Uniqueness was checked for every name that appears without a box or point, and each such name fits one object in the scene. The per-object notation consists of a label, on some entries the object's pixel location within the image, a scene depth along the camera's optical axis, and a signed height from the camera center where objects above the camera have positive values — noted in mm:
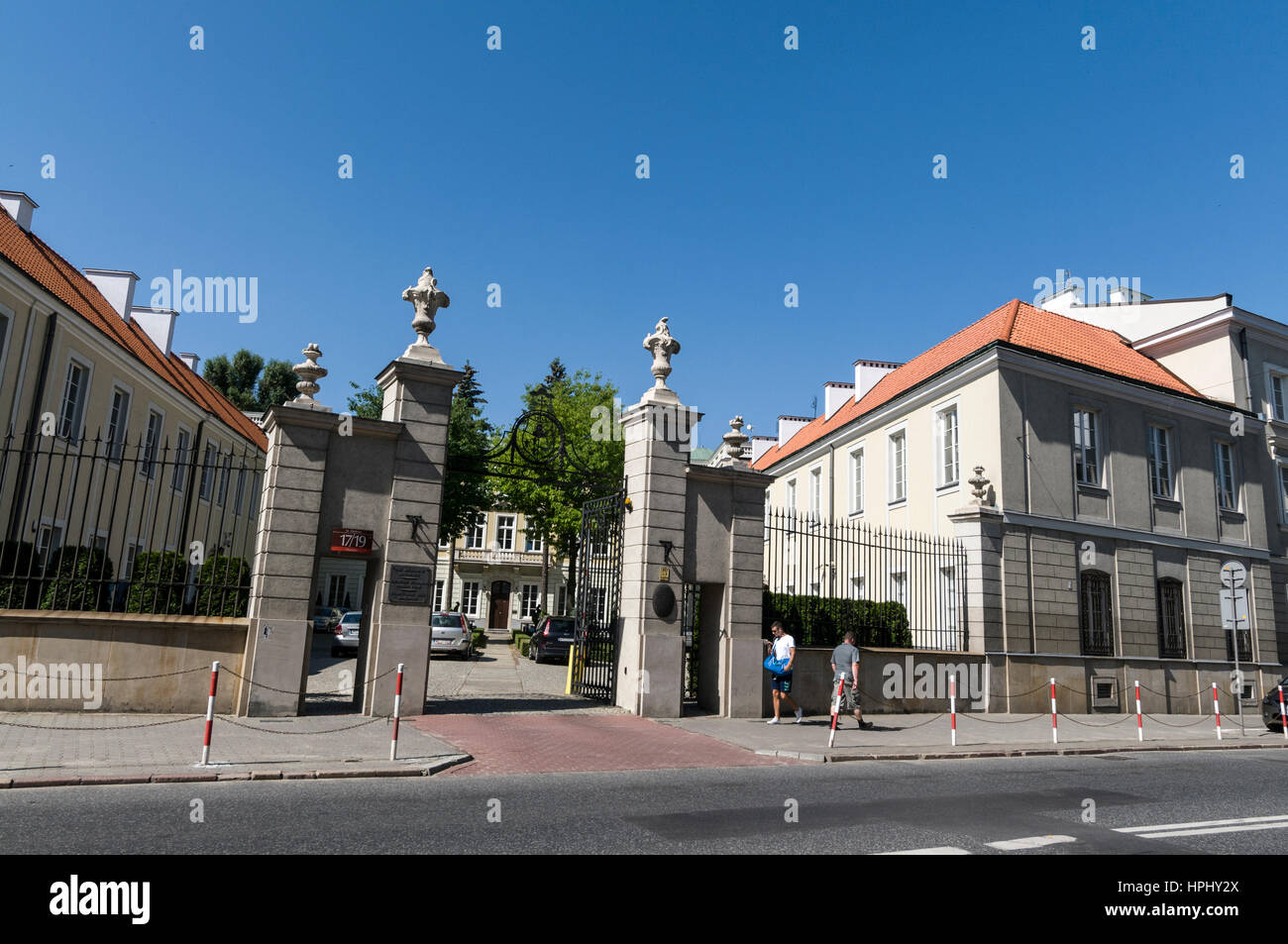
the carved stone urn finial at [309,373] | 13719 +3711
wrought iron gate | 16516 +107
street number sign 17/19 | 13367 +888
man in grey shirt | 15086 -962
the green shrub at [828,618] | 17281 -19
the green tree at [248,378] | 56031 +14542
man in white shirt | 15171 -758
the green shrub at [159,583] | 12727 +67
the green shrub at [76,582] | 12336 +24
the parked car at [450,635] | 28359 -1180
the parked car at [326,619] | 40875 -1236
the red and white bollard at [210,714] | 8594 -1298
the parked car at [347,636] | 26438 -1266
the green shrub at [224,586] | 13062 +61
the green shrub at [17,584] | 12102 -36
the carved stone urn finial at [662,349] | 16328 +5184
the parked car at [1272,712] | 18328 -1680
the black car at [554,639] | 28891 -1196
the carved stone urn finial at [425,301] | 14594 +5303
